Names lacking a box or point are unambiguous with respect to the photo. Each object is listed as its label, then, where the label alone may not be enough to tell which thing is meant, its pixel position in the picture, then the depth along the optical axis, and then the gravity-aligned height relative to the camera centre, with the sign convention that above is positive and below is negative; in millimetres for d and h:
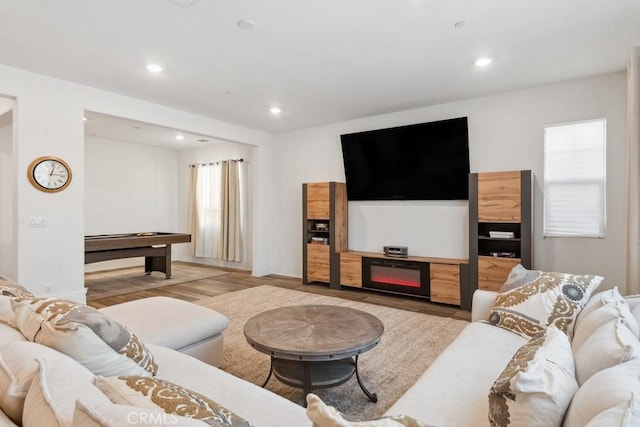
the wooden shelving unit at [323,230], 5508 -293
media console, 4418 -896
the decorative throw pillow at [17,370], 924 -455
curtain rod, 7395 +1158
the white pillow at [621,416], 707 -434
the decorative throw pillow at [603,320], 1465 -489
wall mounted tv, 4664 +744
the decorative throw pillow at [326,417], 653 -397
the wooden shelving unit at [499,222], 3938 -128
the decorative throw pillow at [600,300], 1872 -500
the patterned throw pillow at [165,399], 854 -490
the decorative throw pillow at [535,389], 938 -518
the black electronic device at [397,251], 5055 -577
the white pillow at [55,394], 819 -471
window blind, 3883 +382
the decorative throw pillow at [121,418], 693 -425
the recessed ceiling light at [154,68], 3512 +1523
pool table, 5322 -600
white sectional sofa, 801 -513
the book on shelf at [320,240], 5684 -467
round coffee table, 1958 -771
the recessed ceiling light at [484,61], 3387 +1524
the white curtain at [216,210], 7414 +65
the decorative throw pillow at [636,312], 1646 -506
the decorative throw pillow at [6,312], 1470 -435
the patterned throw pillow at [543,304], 2099 -593
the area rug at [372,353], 2309 -1230
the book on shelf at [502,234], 4094 -276
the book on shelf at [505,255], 4159 -527
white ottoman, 2250 -774
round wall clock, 3715 +450
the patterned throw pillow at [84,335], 1245 -463
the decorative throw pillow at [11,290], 1817 -423
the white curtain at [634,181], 2840 +254
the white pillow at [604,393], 797 -451
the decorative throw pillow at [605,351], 1088 -473
